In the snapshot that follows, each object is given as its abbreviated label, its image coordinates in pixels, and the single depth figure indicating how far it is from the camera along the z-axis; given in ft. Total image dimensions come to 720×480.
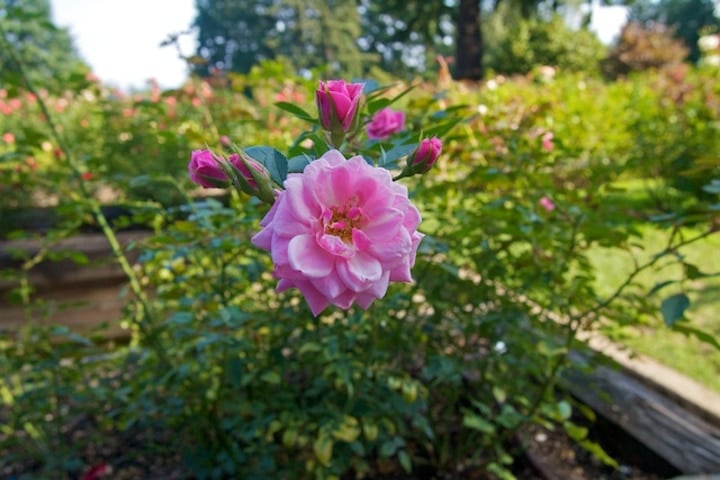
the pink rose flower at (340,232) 1.27
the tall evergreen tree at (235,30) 103.65
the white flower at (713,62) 10.75
